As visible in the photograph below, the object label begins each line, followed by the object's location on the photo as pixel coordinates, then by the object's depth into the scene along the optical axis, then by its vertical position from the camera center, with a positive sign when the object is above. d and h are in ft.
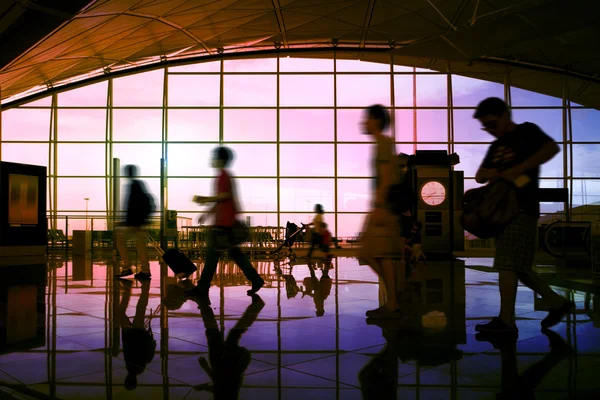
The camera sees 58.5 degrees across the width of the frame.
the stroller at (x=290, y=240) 48.73 -2.79
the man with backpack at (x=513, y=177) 11.96 +0.72
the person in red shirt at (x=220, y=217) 18.85 -0.24
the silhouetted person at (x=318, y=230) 47.39 -1.83
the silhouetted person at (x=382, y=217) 13.80 -0.19
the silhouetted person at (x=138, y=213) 25.85 -0.13
